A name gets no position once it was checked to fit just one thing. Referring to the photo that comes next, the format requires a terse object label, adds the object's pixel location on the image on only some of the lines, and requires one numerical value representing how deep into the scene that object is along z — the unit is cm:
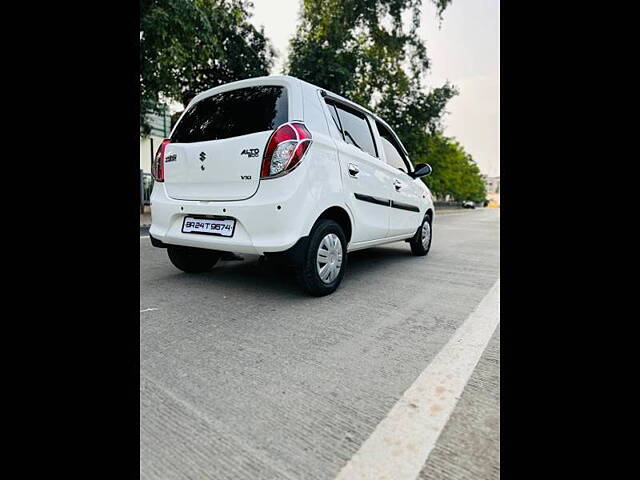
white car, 270
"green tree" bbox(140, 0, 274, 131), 777
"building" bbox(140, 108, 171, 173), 1420
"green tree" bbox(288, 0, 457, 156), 994
